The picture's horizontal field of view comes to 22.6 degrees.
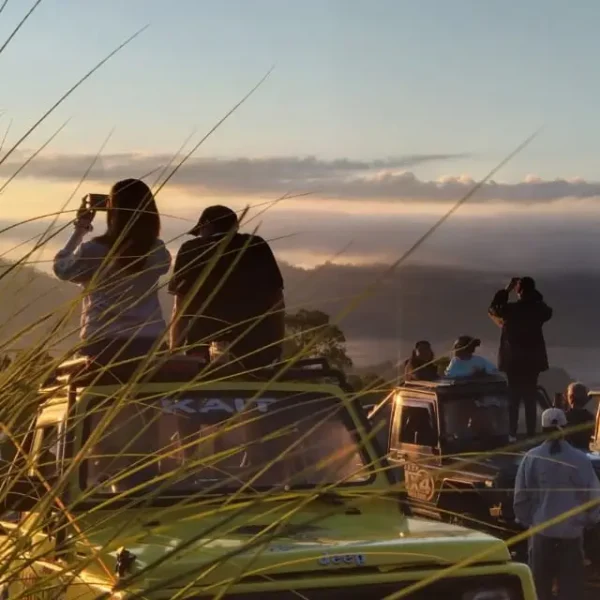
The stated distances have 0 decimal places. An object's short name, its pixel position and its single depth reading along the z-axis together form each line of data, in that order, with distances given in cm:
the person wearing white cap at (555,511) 895
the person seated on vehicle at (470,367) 1369
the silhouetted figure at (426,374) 1265
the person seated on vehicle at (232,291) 279
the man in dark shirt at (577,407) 993
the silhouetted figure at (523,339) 1419
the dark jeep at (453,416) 1329
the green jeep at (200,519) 238
